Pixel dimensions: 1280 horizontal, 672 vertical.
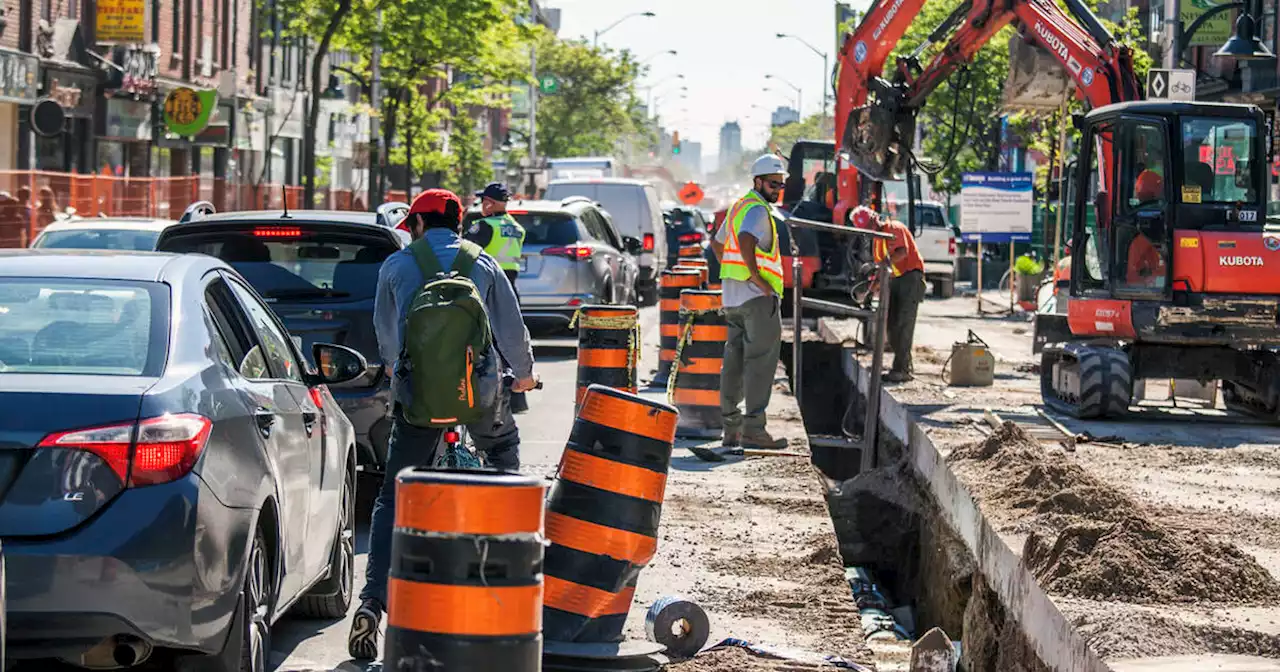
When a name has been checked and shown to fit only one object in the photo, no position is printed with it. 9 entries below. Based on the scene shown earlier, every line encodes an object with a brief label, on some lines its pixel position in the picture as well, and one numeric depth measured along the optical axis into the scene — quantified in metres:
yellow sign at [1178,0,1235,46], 38.69
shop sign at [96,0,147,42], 37.38
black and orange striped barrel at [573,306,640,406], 13.73
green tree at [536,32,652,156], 91.44
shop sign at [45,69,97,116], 36.22
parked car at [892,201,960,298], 42.50
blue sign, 36.84
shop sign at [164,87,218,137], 41.38
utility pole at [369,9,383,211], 43.31
